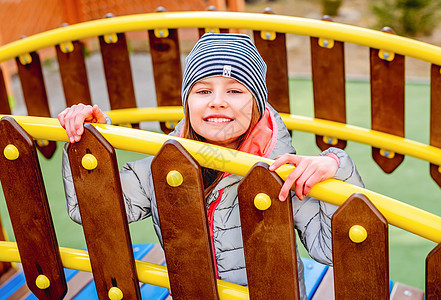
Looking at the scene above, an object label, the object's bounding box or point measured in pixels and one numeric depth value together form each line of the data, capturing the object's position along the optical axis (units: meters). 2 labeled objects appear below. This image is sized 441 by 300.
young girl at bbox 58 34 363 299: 1.34
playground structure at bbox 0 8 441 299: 1.06
